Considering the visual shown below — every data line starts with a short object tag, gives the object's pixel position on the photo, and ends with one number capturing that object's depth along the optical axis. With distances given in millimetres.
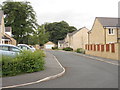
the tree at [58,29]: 66836
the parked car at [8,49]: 11946
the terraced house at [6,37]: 25455
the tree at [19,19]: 37409
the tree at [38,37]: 39075
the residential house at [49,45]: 66836
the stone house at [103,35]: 20660
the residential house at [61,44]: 64539
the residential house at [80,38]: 47123
